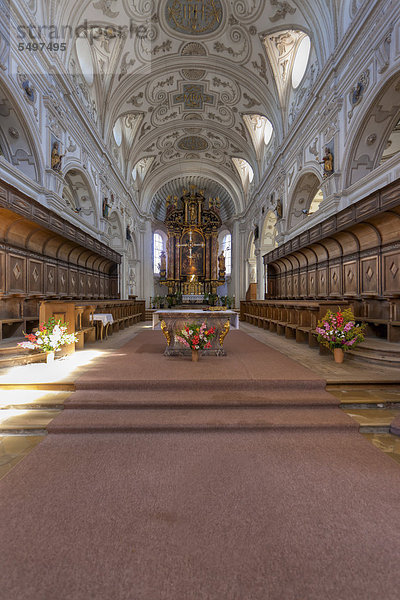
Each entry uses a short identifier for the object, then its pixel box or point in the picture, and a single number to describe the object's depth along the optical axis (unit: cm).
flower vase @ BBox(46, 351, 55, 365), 485
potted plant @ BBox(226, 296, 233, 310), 2012
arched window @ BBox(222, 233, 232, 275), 2386
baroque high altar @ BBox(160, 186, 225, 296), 2183
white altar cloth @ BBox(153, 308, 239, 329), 538
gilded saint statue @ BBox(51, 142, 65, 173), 839
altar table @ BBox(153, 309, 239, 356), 538
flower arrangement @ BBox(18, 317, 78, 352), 476
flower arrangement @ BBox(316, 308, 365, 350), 464
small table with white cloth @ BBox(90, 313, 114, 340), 734
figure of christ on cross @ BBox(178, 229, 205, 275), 2210
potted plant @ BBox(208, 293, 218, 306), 2070
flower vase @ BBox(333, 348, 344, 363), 473
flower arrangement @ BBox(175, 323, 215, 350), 491
